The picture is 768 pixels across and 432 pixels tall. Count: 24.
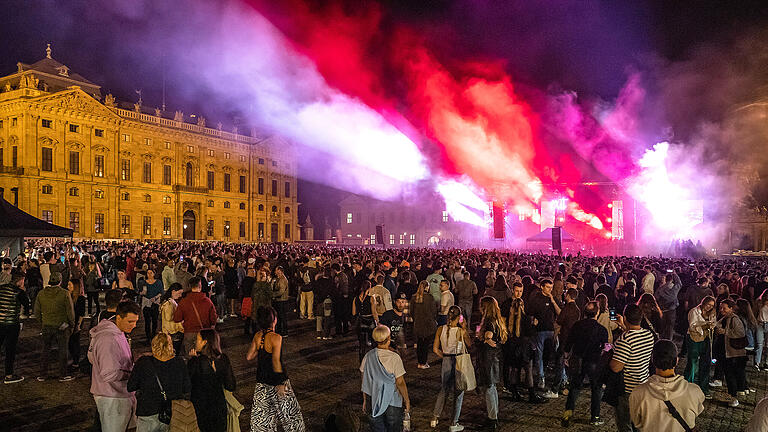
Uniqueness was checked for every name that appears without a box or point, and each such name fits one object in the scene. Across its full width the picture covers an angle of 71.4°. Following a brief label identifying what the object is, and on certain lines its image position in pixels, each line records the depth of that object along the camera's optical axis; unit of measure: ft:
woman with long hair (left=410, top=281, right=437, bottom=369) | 32.27
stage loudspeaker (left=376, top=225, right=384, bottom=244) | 102.75
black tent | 55.52
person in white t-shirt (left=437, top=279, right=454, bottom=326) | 33.15
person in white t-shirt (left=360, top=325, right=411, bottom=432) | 17.12
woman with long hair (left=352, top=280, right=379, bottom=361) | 33.04
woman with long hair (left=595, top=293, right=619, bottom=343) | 26.04
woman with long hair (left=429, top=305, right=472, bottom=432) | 21.81
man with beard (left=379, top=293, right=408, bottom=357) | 31.45
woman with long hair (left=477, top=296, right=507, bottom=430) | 22.02
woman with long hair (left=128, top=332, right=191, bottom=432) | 15.49
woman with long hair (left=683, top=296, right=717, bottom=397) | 25.57
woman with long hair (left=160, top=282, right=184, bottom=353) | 28.71
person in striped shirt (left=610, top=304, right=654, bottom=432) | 18.38
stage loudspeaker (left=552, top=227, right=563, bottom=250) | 83.26
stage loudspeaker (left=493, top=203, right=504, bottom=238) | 105.86
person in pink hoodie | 16.49
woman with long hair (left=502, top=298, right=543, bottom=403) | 25.98
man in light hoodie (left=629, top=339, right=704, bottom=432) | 12.59
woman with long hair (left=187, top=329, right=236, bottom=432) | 16.01
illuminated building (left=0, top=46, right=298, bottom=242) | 157.28
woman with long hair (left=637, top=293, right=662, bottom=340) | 22.43
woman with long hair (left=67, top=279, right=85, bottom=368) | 30.68
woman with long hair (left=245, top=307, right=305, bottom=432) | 17.98
